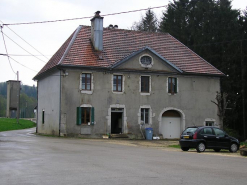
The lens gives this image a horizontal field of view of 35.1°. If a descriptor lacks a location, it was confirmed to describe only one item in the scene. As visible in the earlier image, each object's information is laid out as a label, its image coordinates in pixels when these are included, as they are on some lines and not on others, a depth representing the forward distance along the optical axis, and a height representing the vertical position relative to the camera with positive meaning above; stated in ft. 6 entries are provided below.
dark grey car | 71.51 -3.40
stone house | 107.34 +10.52
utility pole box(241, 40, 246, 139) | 146.41 +15.87
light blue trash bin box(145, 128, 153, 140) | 112.88 -3.36
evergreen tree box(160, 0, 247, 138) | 148.66 +31.28
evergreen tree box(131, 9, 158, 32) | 207.92 +53.51
